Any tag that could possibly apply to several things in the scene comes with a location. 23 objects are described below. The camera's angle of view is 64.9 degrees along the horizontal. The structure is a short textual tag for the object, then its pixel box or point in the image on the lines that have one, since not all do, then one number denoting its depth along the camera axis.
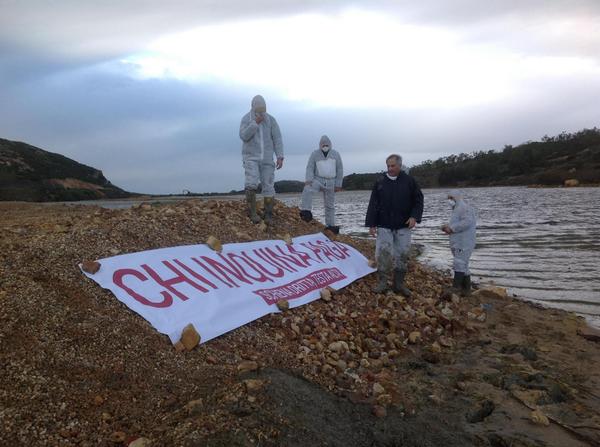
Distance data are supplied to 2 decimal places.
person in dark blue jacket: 6.60
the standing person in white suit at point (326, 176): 9.31
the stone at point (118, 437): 2.83
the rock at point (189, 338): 3.95
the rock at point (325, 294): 5.97
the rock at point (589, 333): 5.53
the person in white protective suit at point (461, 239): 7.38
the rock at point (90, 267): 4.52
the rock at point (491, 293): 7.41
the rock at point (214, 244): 5.93
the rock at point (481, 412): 3.57
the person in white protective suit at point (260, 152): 7.65
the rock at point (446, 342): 5.20
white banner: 4.34
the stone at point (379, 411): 3.43
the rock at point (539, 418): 3.51
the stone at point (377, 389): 3.80
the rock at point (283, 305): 5.24
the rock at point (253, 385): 3.26
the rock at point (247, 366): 3.70
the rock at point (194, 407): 3.00
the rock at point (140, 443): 2.71
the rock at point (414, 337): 5.21
